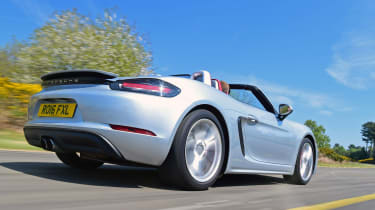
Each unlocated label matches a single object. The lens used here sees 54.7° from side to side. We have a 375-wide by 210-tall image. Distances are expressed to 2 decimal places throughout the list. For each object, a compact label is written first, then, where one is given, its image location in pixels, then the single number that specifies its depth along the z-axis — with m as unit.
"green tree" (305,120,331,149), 88.69
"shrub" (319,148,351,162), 26.82
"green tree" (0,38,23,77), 14.35
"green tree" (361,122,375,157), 160.68
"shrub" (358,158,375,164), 57.91
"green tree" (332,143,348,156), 144.25
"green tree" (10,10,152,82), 13.05
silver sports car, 2.92
